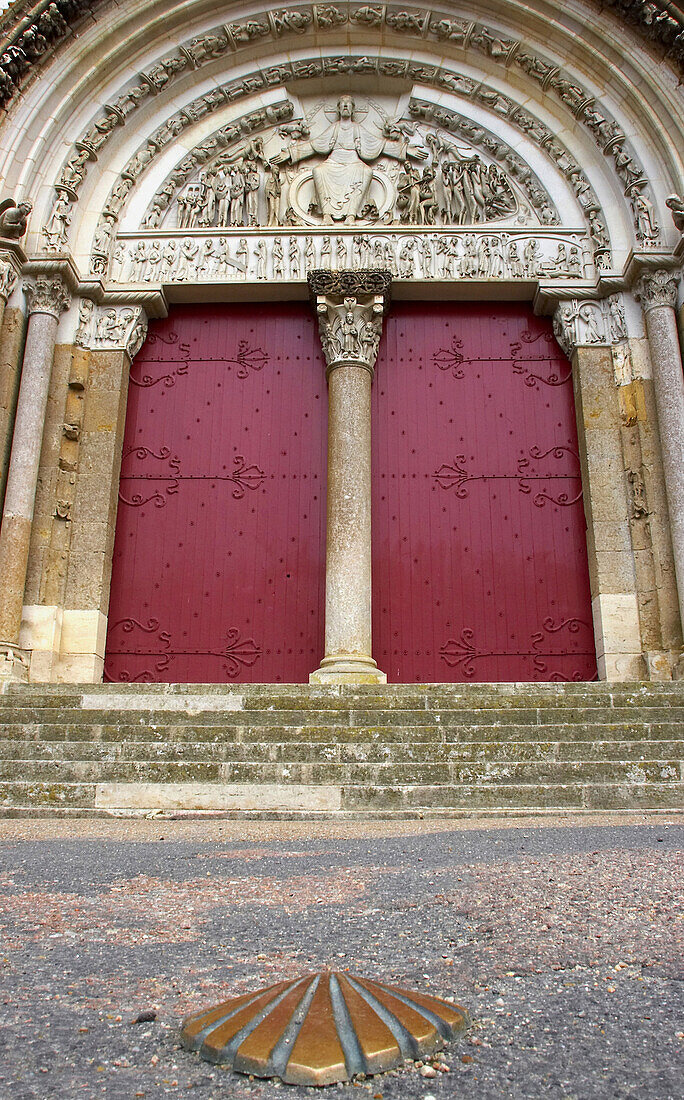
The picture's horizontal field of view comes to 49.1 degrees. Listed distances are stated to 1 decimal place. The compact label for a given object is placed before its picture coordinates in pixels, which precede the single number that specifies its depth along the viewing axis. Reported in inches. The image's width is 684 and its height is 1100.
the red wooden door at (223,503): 283.0
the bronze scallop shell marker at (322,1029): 43.9
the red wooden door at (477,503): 281.1
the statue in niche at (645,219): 291.3
